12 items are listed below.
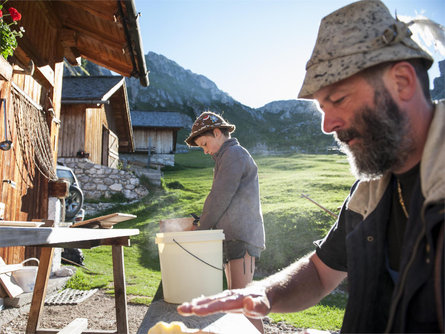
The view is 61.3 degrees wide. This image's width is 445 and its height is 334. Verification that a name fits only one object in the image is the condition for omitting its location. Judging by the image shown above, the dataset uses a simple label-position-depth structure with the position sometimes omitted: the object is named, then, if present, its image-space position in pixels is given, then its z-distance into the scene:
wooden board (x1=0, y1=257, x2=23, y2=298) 4.96
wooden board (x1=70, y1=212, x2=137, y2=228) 3.52
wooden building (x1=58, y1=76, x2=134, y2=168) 15.33
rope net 5.48
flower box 3.86
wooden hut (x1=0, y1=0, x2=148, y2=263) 5.29
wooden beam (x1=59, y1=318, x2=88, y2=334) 3.52
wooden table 3.43
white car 10.23
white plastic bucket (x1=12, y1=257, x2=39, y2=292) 5.27
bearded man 1.39
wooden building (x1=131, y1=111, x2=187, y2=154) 33.09
